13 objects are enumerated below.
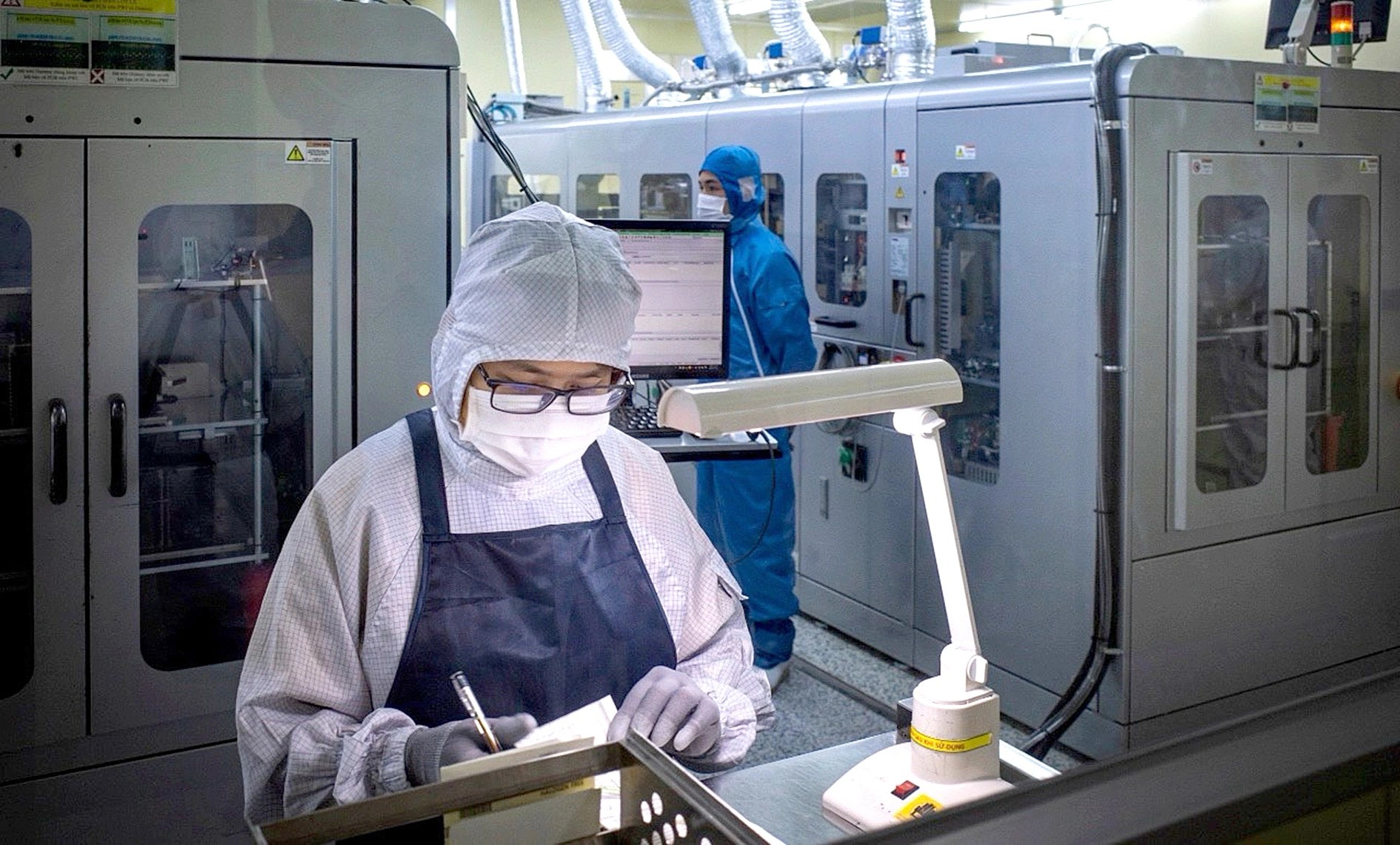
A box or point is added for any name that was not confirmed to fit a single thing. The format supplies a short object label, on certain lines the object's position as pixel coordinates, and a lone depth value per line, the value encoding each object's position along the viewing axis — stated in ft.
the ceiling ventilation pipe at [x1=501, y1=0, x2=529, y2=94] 16.22
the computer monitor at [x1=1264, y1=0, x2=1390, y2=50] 12.01
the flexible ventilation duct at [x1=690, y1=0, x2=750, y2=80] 16.05
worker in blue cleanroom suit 12.16
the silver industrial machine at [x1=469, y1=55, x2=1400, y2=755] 10.52
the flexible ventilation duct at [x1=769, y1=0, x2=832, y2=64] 14.92
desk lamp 3.10
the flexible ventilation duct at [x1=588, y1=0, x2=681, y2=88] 16.98
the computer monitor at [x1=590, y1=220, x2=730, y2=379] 9.82
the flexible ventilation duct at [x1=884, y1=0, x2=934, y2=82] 13.69
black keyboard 9.46
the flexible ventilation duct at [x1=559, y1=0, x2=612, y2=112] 16.94
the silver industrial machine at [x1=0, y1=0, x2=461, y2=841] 7.13
